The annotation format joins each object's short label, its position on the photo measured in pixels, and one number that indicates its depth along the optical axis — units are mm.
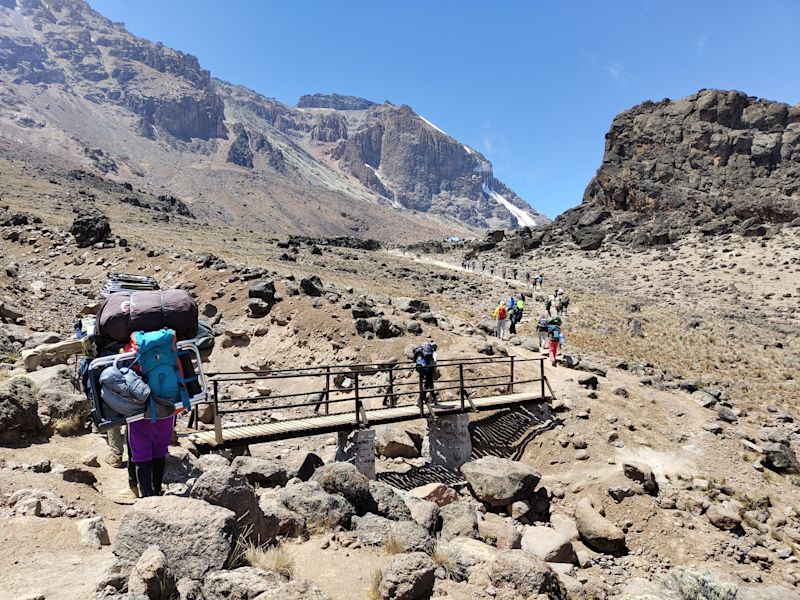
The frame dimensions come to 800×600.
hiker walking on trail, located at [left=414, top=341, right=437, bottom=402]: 11490
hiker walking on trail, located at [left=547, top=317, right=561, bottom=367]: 16344
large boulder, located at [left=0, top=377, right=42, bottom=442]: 6219
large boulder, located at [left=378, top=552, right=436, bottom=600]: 4242
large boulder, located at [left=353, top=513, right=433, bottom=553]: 5336
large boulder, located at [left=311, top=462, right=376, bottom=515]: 6324
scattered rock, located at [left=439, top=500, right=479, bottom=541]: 6863
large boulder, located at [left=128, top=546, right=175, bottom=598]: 3275
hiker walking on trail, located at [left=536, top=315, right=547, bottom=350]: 18312
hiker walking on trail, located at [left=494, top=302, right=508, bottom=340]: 19359
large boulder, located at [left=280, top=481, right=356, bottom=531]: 5535
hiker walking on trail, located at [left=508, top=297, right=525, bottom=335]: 21970
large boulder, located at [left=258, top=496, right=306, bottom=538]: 4968
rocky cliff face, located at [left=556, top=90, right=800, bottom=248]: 55062
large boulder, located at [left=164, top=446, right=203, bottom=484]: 6582
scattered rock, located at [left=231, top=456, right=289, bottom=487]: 7359
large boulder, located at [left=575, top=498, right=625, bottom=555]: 8625
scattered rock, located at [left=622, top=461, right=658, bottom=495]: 10389
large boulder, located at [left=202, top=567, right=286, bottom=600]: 3510
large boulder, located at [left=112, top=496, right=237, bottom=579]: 3742
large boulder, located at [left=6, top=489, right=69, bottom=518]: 4605
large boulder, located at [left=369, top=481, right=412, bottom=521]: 6402
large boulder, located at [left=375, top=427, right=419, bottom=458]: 11484
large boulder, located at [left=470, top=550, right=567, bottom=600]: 4922
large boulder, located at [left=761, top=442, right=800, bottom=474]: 11922
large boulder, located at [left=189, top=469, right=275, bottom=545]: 4453
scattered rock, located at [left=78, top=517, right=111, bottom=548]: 4391
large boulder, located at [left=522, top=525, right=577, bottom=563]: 7590
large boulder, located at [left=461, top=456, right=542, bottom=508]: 9438
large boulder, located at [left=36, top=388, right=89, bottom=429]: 7160
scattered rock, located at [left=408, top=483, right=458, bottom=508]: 8098
